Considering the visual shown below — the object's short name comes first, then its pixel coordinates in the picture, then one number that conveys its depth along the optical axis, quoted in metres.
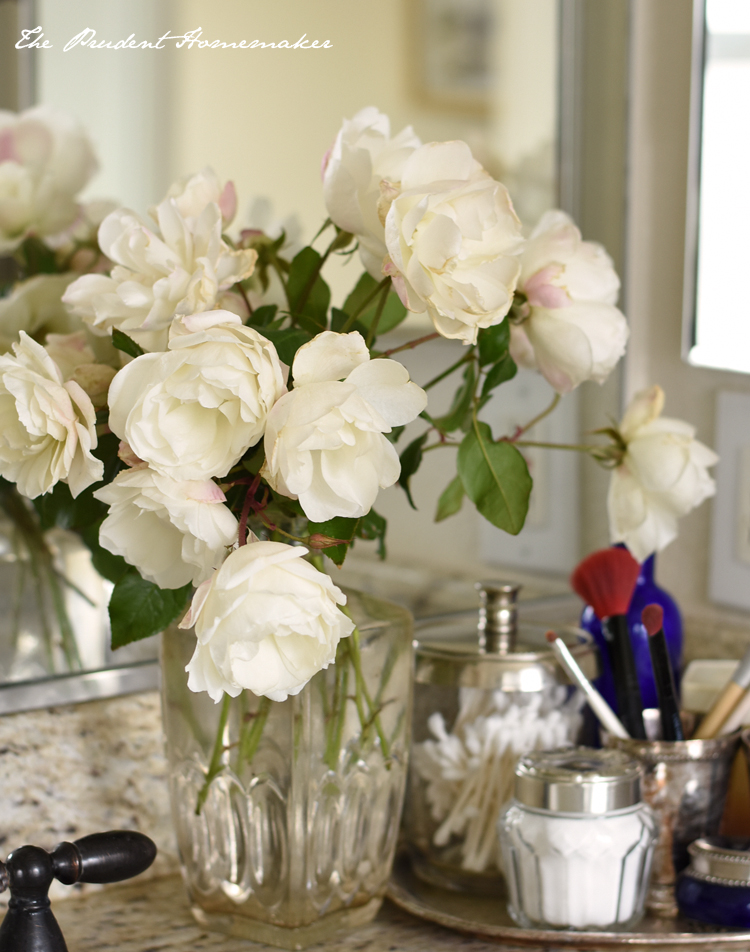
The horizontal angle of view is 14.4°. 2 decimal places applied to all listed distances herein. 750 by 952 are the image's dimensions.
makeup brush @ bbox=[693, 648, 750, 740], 1.38
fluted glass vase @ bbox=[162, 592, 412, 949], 1.31
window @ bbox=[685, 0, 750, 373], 1.51
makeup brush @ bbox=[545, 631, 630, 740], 1.36
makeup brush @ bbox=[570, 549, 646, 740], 1.38
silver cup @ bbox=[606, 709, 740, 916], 1.36
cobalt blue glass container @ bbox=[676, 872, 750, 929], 1.33
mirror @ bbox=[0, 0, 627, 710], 1.38
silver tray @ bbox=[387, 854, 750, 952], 1.33
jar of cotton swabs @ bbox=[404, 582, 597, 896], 1.38
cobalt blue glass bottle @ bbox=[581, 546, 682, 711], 1.43
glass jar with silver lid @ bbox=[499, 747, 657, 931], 1.31
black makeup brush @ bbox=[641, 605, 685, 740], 1.36
